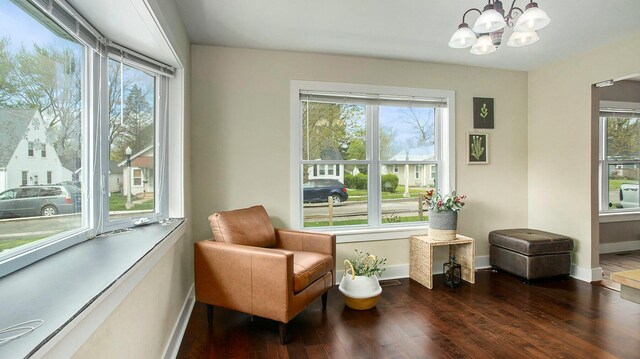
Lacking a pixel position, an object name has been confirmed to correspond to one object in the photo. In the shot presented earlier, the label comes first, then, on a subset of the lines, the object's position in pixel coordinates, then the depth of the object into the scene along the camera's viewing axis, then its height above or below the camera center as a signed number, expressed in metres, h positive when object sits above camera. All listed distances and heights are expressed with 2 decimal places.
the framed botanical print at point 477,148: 3.81 +0.38
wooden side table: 3.23 -0.81
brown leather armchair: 2.17 -0.66
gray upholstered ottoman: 3.31 -0.79
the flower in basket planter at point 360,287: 2.68 -0.90
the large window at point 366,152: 3.40 +0.31
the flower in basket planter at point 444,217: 3.31 -0.39
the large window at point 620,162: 4.50 +0.25
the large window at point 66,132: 1.20 +0.24
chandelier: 1.85 +0.93
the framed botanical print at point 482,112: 3.83 +0.81
